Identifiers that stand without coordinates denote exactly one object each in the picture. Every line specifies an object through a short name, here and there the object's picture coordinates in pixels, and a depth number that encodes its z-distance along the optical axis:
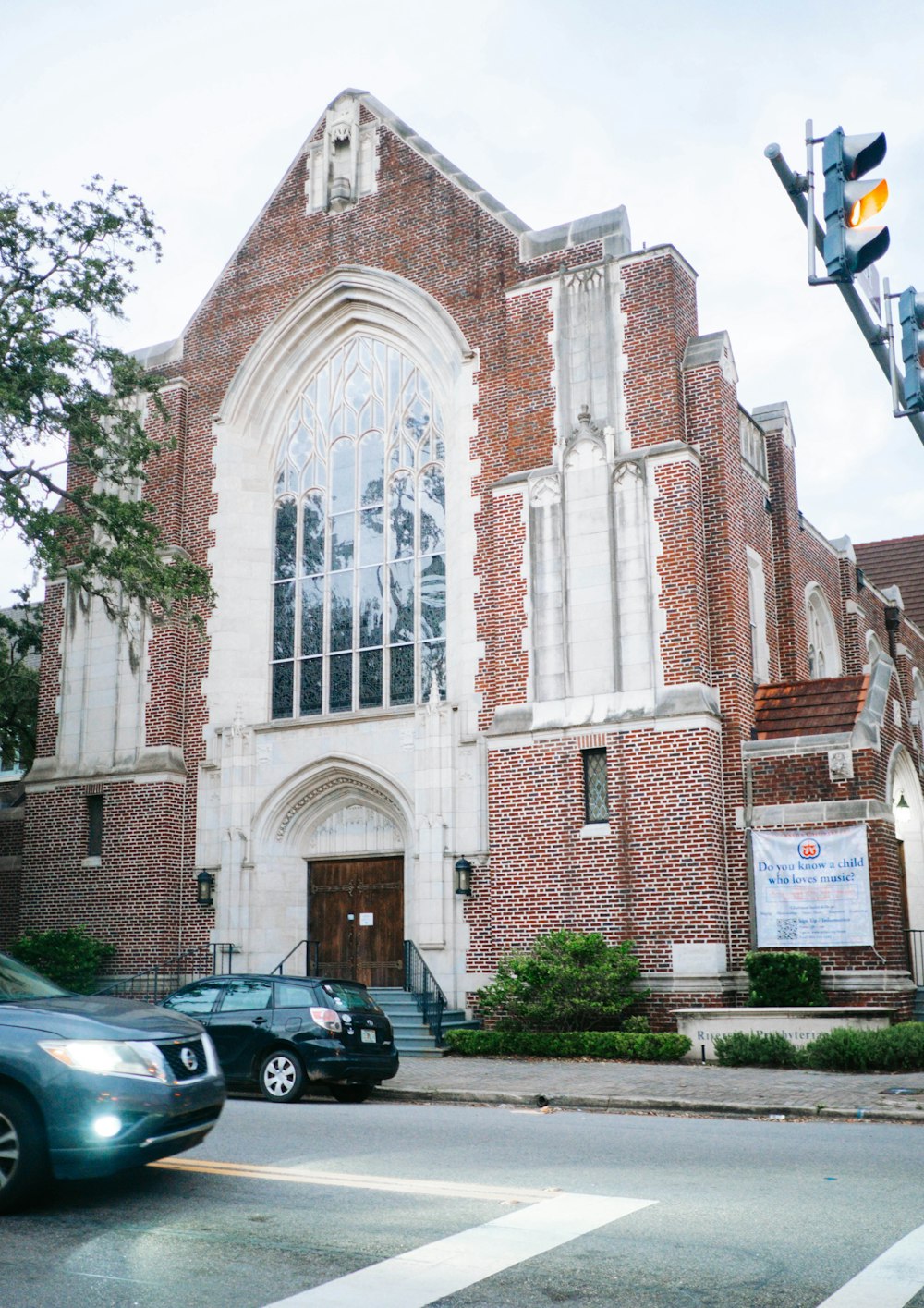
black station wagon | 13.39
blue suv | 6.74
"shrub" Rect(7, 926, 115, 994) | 22.30
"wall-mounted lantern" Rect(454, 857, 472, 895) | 20.05
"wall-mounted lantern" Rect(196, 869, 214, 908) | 22.39
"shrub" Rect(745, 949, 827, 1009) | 17.31
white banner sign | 17.75
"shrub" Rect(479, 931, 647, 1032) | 17.78
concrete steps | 18.36
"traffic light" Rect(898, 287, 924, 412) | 8.00
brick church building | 18.59
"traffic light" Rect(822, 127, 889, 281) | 6.97
